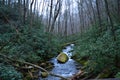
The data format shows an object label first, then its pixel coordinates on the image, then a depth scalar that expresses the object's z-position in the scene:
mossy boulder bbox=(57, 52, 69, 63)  10.31
